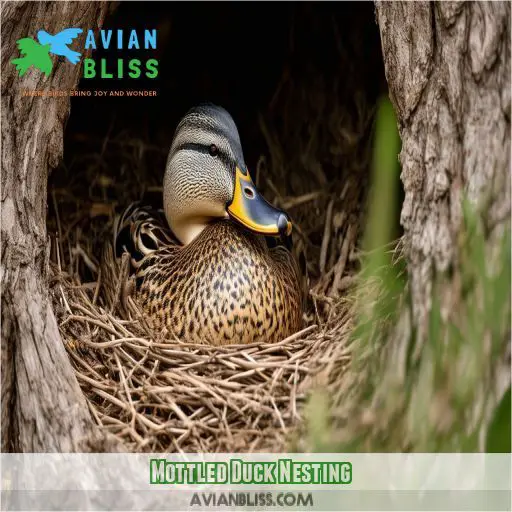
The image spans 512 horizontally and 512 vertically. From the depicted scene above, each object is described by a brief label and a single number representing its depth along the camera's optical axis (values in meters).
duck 5.43
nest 4.63
